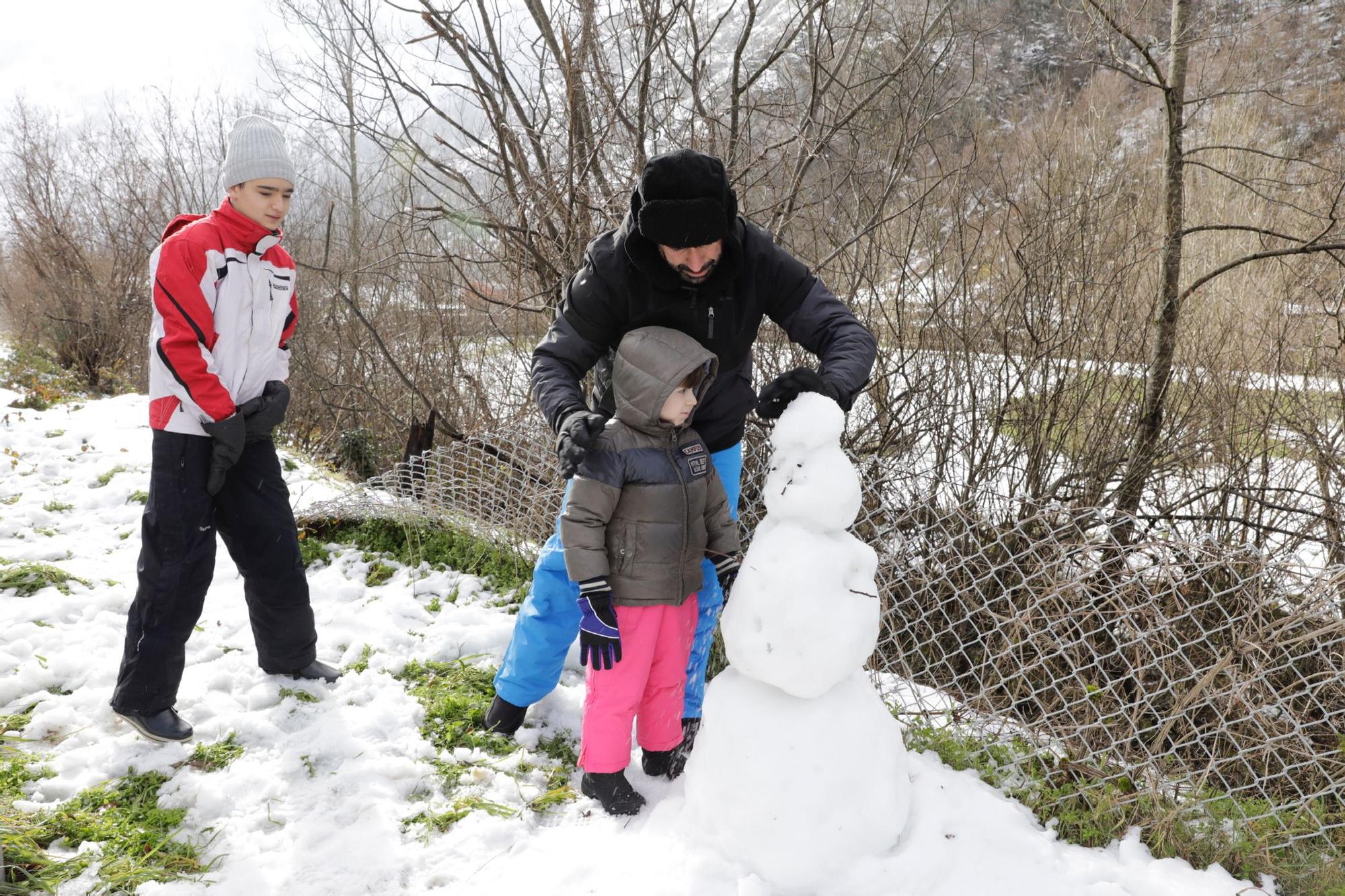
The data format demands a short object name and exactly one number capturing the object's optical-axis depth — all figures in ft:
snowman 5.79
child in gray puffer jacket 6.61
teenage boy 7.48
